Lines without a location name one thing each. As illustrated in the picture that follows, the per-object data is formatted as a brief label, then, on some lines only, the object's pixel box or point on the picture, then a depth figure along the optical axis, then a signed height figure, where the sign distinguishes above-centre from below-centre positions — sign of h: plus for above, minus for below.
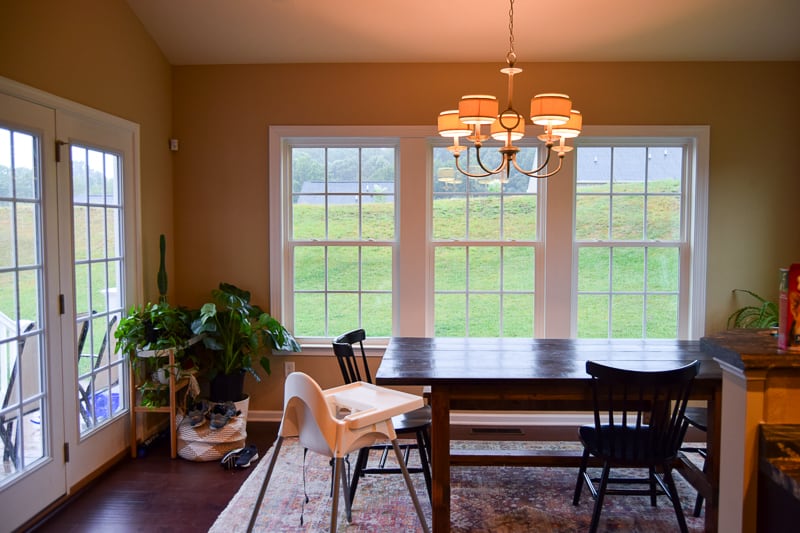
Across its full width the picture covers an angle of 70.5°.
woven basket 3.46 -1.21
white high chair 2.04 -0.66
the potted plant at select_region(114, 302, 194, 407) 3.41 -0.60
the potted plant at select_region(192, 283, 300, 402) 3.74 -0.65
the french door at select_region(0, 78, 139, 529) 2.57 -0.24
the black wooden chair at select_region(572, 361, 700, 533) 2.29 -0.80
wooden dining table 2.48 -0.61
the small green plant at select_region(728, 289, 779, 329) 3.77 -0.48
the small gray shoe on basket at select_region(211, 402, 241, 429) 3.51 -1.08
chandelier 2.25 +0.52
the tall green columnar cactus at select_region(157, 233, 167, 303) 3.69 -0.21
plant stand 3.44 -1.00
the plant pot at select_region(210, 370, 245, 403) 3.76 -0.96
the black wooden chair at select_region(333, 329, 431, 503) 2.76 -0.89
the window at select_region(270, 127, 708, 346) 4.04 +0.03
